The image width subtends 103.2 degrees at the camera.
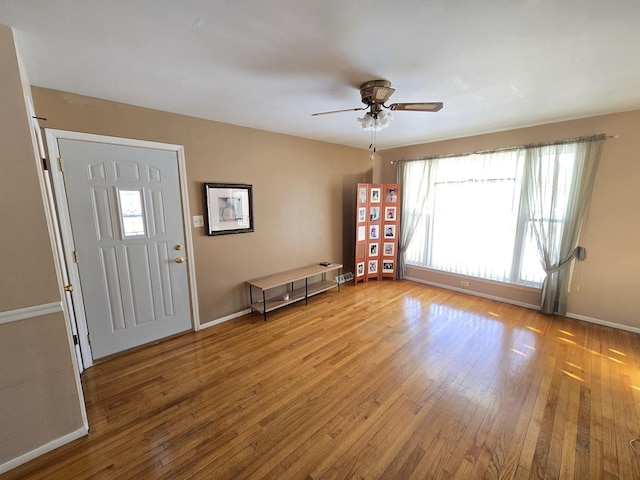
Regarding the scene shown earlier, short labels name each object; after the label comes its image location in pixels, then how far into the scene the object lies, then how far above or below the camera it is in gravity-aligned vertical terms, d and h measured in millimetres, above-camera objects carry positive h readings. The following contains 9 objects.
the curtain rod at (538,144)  2904 +748
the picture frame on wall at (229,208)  3020 -13
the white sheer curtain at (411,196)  4422 +150
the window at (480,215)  3494 -184
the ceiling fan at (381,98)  2010 +879
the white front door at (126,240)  2264 -314
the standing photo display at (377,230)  4578 -475
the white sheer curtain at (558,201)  3018 +14
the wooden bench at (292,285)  3391 -1259
